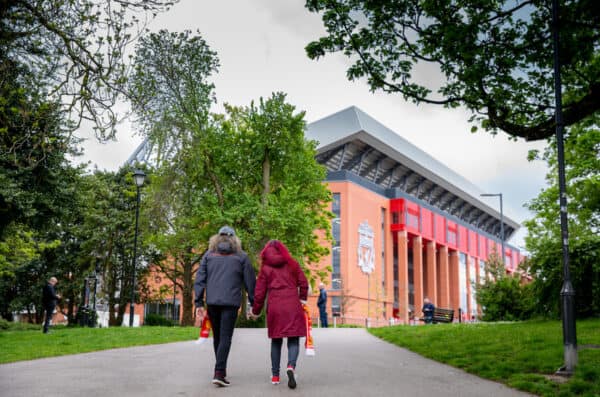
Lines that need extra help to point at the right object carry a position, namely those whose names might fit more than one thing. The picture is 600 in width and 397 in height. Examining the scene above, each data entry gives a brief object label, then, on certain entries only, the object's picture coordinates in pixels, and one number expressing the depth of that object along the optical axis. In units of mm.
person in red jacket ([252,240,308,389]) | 7598
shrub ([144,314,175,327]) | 32562
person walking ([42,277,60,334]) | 19781
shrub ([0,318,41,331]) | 28677
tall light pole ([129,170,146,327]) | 23939
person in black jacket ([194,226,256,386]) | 7617
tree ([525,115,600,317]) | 15156
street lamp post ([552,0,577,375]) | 8617
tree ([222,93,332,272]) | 29375
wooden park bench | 29203
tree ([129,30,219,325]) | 28391
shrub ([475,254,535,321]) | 23984
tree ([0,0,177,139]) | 10773
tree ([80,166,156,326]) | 39438
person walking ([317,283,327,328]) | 26614
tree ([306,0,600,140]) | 11055
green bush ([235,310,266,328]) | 24078
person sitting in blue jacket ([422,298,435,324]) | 29003
